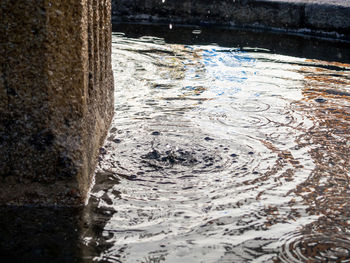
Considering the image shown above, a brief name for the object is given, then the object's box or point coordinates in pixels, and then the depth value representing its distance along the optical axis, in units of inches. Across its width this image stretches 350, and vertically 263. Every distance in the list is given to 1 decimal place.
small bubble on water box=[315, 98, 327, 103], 170.1
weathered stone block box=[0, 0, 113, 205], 87.8
